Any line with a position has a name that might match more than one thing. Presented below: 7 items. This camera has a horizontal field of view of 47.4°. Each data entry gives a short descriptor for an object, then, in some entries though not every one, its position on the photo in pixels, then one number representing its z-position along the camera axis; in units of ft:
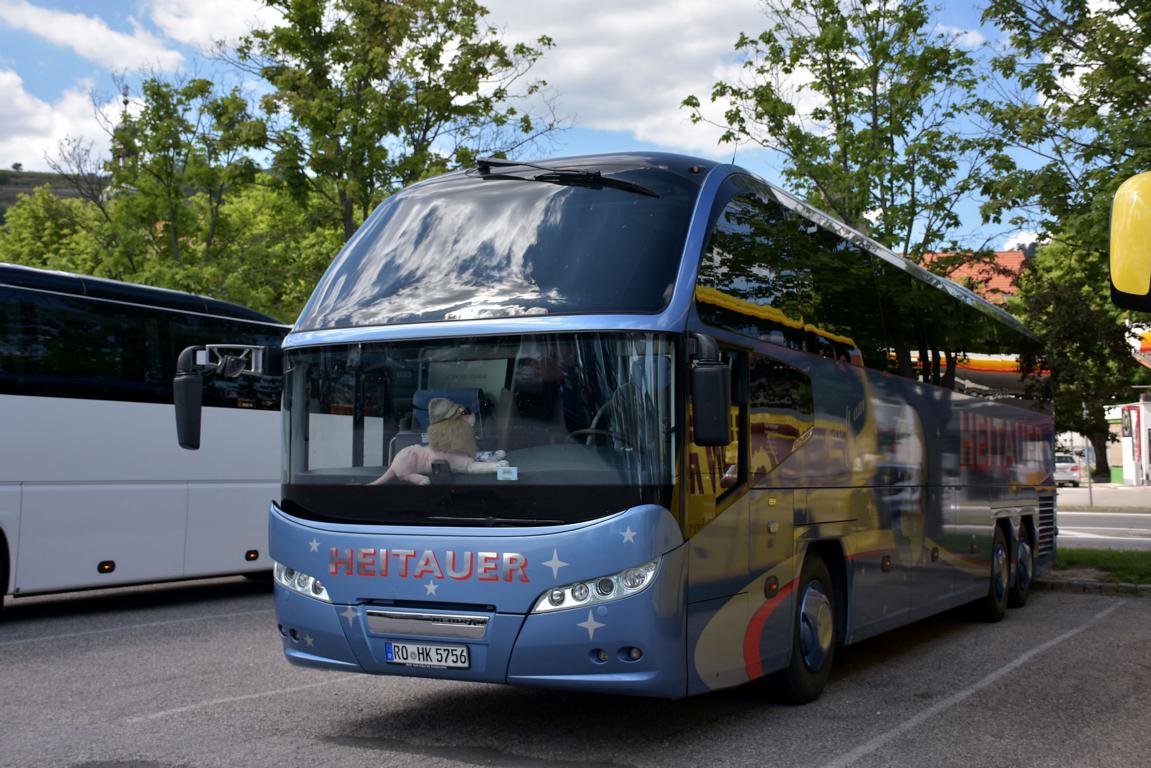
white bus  42.83
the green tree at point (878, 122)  69.77
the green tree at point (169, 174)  92.79
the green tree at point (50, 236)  109.91
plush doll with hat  23.85
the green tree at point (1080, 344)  83.71
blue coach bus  22.61
